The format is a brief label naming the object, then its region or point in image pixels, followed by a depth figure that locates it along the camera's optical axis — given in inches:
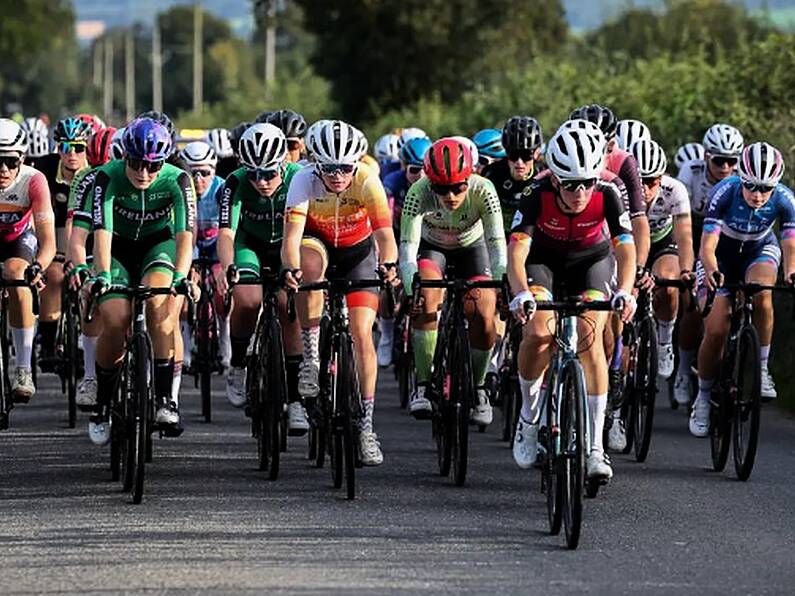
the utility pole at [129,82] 5876.0
